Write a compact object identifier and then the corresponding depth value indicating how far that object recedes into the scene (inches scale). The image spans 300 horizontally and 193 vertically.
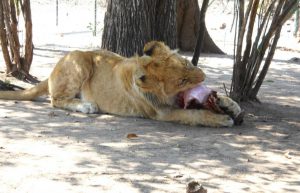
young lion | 425.4
